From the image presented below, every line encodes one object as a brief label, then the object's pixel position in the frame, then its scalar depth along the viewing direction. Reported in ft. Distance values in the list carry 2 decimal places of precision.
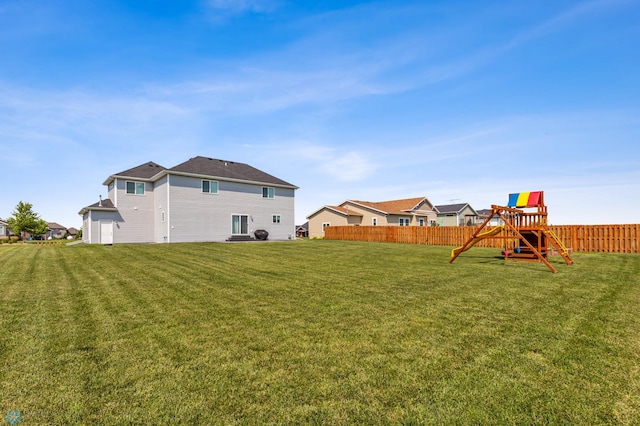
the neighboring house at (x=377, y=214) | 126.72
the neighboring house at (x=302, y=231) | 178.48
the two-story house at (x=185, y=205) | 77.66
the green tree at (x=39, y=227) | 155.43
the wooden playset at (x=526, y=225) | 38.83
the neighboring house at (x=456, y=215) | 144.66
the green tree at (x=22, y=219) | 143.64
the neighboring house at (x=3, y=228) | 201.57
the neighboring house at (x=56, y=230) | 292.08
